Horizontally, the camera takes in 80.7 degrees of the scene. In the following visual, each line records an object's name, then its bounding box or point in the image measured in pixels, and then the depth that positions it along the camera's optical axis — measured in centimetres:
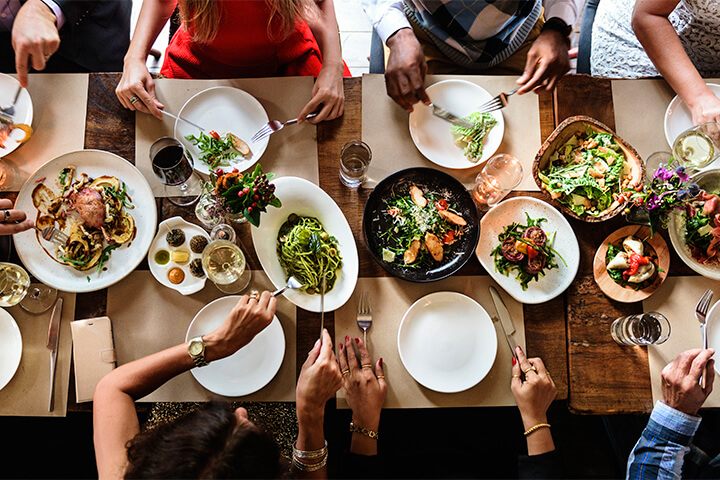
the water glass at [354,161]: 163
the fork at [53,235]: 156
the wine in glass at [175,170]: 151
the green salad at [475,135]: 172
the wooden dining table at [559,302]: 163
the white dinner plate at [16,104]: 165
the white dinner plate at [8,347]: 154
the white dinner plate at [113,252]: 157
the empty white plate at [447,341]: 161
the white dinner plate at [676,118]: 177
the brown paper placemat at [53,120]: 167
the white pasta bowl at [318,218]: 156
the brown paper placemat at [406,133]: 174
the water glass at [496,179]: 164
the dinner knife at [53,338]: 155
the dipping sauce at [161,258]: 161
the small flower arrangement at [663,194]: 150
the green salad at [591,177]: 164
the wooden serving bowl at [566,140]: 162
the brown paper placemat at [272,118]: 172
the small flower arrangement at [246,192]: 138
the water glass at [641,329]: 158
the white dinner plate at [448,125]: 173
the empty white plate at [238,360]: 157
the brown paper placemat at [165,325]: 160
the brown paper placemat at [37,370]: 155
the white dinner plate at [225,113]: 171
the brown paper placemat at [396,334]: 162
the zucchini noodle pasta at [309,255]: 157
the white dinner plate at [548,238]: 163
